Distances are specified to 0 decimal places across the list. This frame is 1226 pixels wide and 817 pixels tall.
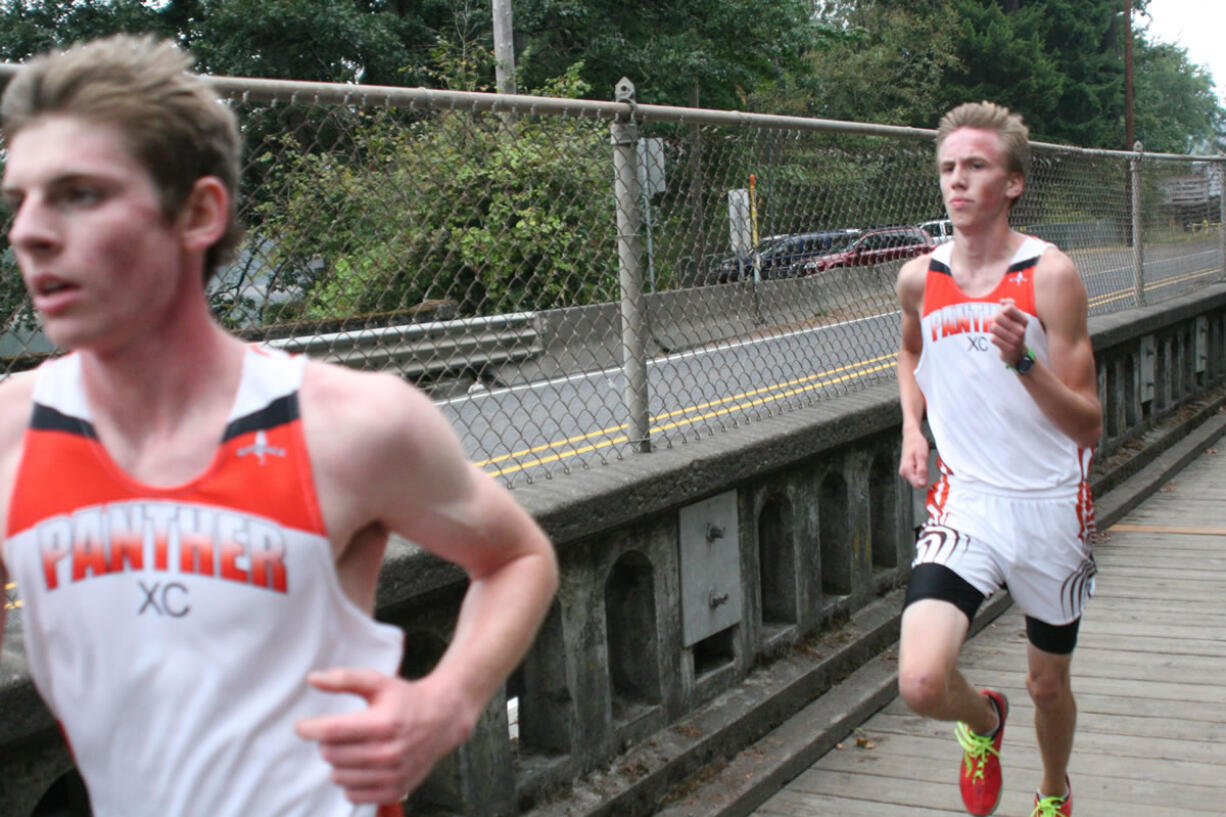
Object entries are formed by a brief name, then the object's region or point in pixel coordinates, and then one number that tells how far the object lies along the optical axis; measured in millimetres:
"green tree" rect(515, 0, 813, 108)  29672
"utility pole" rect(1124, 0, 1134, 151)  44469
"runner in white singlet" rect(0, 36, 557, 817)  1436
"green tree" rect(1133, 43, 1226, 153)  72312
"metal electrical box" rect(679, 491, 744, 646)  4633
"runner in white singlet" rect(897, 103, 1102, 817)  3844
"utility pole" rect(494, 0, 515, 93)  20875
